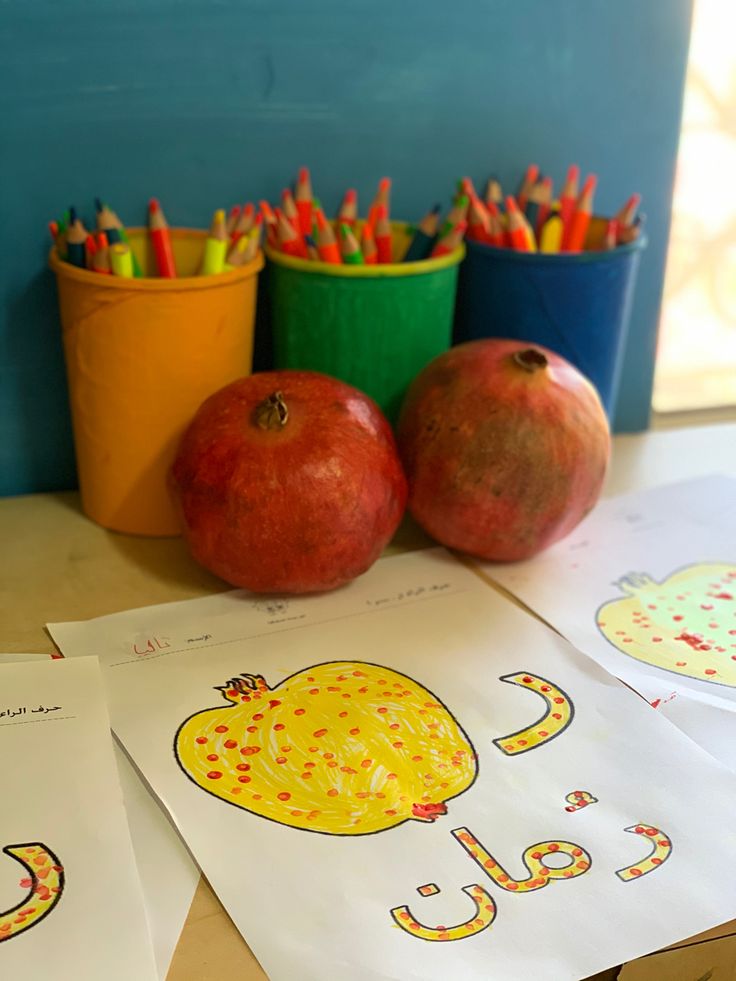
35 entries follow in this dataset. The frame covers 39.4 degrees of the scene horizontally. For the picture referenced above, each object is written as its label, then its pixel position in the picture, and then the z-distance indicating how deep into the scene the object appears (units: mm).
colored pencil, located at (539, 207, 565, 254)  715
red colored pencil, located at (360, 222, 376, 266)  675
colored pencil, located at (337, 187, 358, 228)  686
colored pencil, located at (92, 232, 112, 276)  606
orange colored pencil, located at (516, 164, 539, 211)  745
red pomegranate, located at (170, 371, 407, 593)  557
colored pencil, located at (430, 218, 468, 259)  671
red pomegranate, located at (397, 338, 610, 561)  593
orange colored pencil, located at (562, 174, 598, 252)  715
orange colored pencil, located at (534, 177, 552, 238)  734
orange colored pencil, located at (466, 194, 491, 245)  704
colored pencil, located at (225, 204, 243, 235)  662
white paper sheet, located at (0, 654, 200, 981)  376
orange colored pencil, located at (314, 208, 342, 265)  641
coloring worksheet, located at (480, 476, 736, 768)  521
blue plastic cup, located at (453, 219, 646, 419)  692
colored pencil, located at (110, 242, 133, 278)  604
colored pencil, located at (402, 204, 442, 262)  684
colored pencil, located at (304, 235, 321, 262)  657
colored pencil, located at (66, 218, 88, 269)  608
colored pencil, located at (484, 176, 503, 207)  739
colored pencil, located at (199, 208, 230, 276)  629
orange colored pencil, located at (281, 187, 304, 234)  674
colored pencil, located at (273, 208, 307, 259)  654
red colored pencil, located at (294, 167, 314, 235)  683
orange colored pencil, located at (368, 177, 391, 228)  678
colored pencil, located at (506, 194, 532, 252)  695
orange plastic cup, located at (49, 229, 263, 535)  604
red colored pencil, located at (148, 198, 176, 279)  641
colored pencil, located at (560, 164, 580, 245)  730
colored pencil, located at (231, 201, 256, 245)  651
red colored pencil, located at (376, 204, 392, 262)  684
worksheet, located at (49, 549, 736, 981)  378
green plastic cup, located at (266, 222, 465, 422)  643
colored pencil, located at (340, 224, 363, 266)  636
